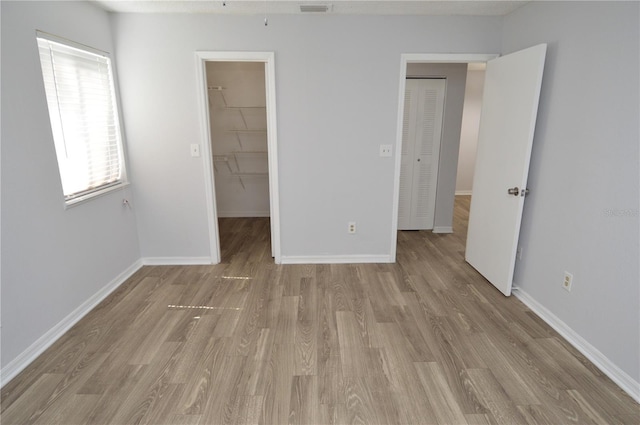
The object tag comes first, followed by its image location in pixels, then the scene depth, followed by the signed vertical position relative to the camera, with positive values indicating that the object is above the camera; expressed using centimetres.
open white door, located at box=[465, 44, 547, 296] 254 -18
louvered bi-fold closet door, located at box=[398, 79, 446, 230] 418 -19
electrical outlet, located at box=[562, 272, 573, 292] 231 -97
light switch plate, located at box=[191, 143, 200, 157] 323 -14
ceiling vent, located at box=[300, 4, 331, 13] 278 +105
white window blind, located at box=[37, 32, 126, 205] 235 +14
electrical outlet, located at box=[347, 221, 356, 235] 351 -92
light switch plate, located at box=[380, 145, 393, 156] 331 -13
